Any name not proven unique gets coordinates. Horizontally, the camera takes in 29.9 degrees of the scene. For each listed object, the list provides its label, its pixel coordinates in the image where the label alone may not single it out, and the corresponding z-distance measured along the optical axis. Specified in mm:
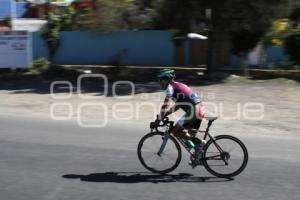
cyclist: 8062
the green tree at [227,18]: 19781
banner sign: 23766
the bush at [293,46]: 21223
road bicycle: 8148
